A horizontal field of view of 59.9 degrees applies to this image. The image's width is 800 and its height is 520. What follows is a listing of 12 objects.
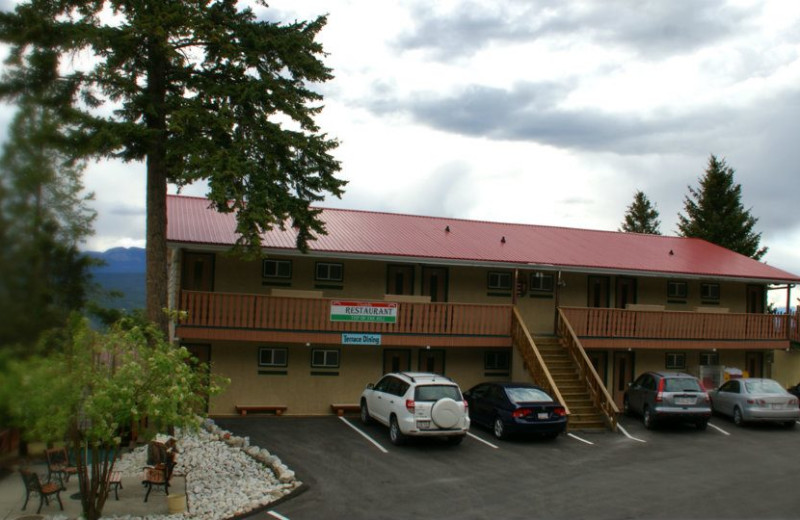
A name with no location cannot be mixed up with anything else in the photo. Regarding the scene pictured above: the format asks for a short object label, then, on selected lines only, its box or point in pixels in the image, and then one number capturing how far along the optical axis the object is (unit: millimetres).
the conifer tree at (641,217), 62062
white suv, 17109
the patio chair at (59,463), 12862
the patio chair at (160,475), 13258
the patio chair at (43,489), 11420
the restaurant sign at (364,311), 21875
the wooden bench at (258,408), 21734
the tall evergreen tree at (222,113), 15938
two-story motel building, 21578
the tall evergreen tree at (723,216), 48750
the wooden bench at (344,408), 22492
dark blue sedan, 18516
